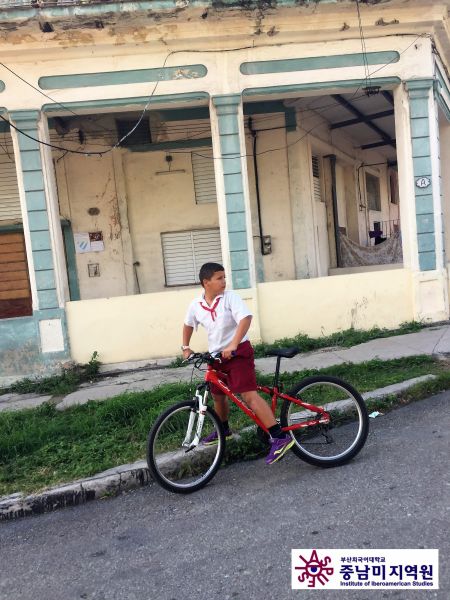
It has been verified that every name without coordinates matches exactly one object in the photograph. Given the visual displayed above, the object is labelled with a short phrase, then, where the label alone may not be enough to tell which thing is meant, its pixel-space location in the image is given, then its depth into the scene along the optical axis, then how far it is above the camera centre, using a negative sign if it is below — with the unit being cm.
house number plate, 852 +96
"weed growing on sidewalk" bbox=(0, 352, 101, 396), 755 -156
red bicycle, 393 -126
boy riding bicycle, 396 -64
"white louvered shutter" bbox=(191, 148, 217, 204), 1064 +168
